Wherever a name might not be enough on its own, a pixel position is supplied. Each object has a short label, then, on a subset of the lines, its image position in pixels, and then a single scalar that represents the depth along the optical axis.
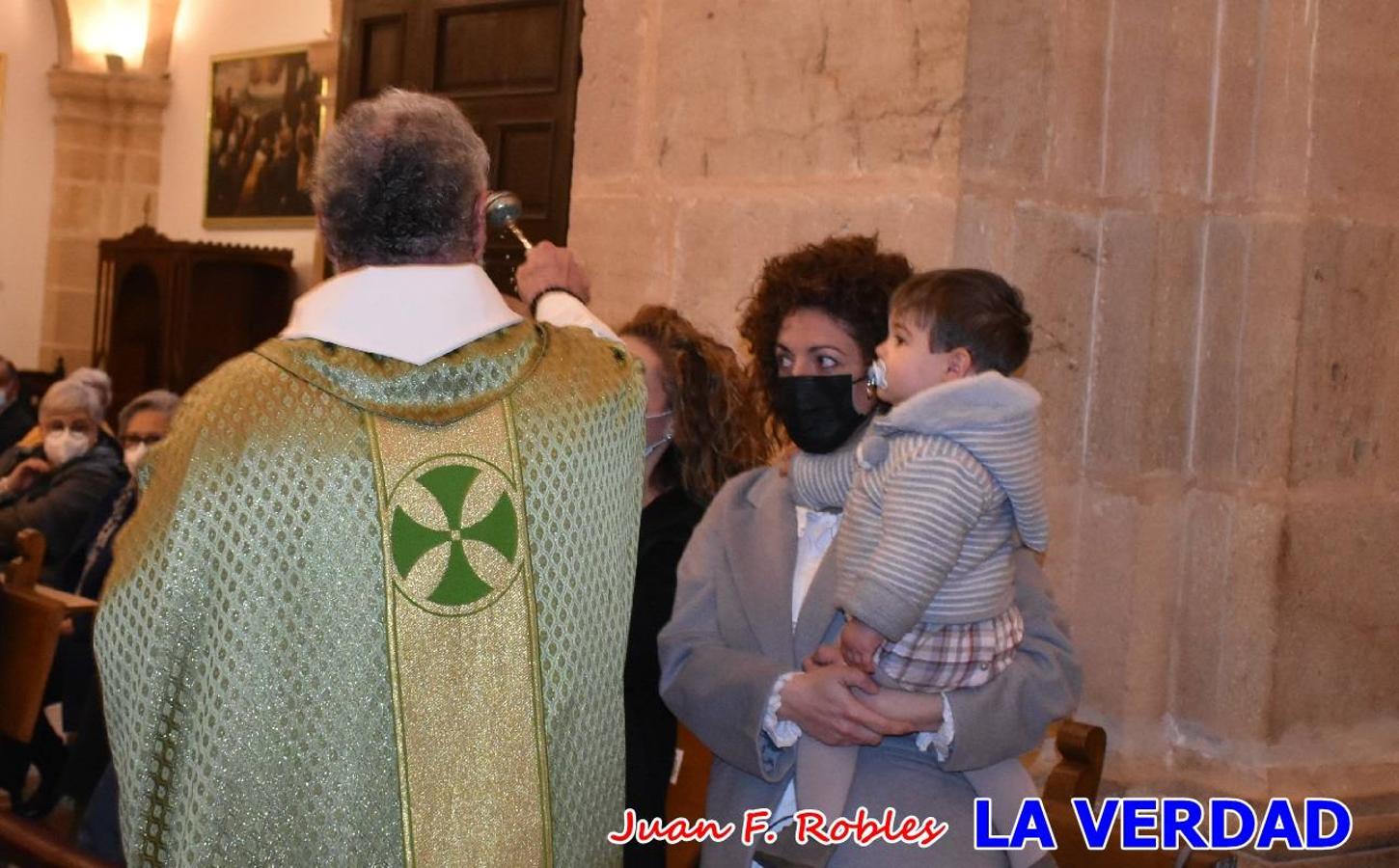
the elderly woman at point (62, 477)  5.46
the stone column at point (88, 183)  12.23
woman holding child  2.17
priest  1.89
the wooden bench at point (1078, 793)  2.25
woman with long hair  2.77
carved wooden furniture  10.73
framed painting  10.94
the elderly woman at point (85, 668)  3.85
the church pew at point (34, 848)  2.29
